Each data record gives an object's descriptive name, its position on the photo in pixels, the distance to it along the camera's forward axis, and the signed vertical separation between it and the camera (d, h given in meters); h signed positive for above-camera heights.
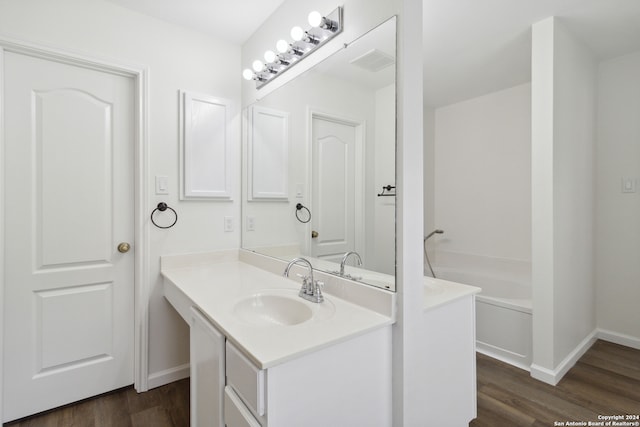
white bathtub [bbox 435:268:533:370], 2.18 -0.87
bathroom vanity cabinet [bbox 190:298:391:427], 0.89 -0.56
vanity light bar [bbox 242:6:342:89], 1.47 +0.89
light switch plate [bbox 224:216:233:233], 2.22 -0.09
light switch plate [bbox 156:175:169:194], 1.94 +0.17
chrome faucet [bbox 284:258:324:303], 1.35 -0.35
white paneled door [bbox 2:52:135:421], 1.63 -0.12
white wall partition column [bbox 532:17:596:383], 1.97 +0.12
